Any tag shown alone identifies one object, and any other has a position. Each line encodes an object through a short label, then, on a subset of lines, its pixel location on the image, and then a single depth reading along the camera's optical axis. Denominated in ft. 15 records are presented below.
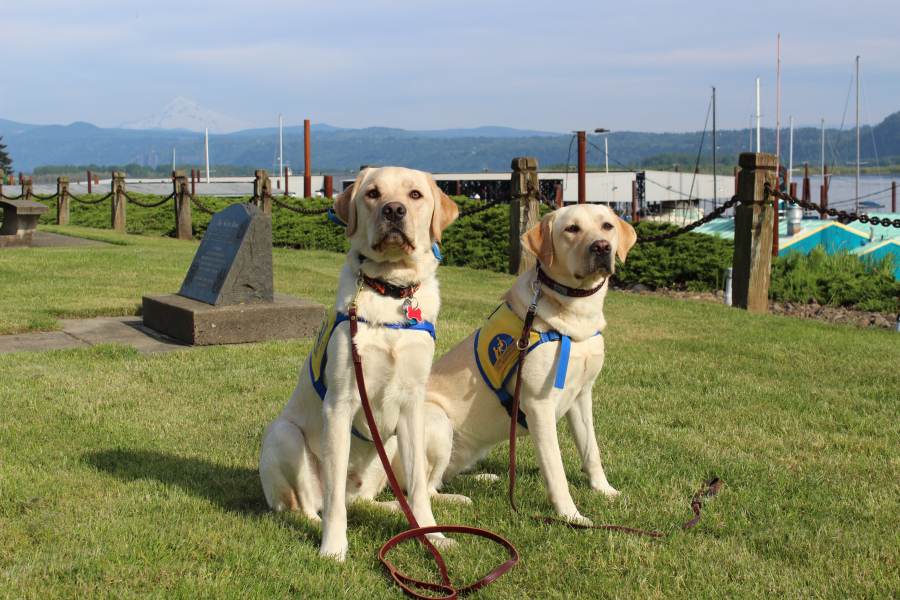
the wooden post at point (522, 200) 39.14
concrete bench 49.78
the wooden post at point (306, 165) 87.25
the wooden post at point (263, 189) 57.41
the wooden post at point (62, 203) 80.63
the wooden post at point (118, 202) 69.67
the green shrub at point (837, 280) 32.83
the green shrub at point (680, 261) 36.88
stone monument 22.89
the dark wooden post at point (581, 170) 43.96
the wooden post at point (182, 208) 61.41
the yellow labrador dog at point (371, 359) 9.66
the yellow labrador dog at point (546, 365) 11.14
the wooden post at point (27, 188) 88.97
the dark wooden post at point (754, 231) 29.14
